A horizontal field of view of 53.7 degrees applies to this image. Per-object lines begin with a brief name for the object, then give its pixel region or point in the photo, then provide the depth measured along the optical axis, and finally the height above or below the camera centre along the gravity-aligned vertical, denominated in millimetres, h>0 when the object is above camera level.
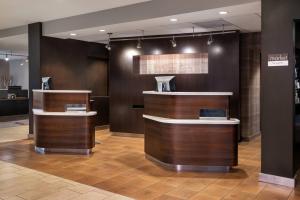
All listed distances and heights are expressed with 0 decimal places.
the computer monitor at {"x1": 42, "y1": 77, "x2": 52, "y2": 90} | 6773 +211
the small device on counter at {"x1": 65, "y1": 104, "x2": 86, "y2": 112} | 6068 -314
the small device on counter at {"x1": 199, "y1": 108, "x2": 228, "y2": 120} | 4816 -349
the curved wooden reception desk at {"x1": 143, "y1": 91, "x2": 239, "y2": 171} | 4809 -685
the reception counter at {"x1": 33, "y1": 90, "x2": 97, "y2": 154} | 6047 -638
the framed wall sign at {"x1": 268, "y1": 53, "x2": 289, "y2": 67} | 4109 +463
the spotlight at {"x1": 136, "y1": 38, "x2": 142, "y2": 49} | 7692 +1273
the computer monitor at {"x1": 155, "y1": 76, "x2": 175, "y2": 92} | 5422 +159
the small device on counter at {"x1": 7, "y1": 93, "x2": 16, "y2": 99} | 12551 -140
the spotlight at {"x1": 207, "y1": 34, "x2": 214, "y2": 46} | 6955 +1240
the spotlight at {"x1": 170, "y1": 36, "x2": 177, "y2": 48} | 7319 +1256
